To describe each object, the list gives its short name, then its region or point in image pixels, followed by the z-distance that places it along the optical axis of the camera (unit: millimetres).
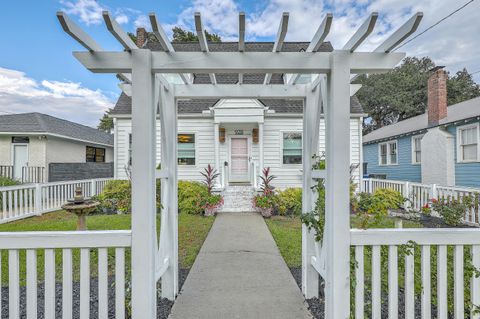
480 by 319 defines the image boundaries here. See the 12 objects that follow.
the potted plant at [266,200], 8584
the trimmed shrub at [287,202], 8922
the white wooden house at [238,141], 10867
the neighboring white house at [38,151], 13062
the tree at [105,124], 35750
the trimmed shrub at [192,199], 8719
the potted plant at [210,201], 8617
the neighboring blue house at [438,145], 10648
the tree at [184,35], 24984
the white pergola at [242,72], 2098
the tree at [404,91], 30547
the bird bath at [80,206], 4422
